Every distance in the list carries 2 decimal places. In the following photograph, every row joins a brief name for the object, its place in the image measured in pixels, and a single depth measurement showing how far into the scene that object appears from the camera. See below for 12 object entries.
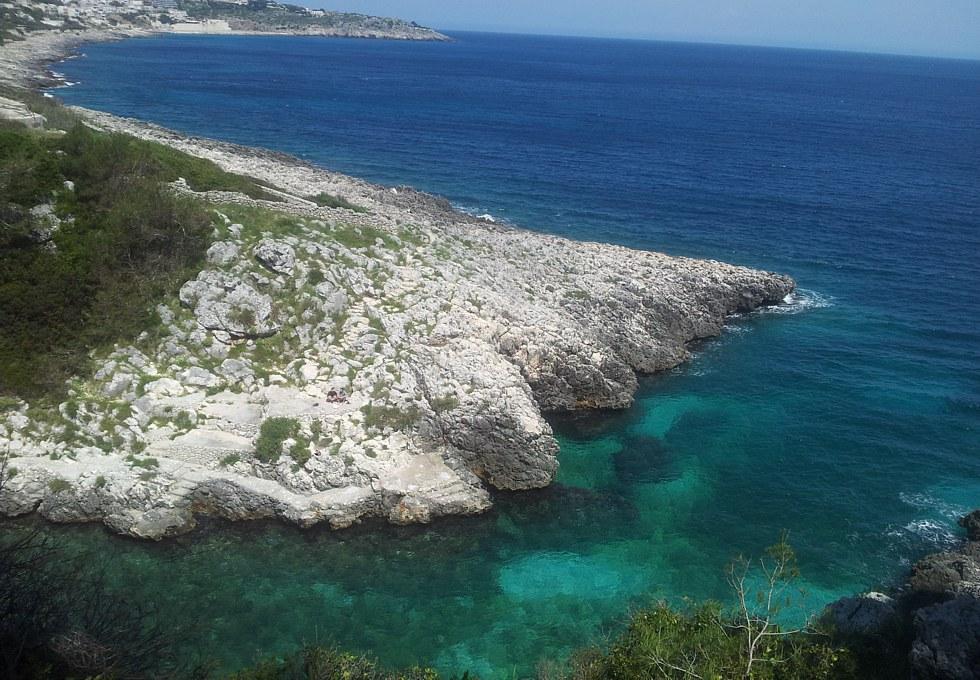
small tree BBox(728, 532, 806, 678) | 15.00
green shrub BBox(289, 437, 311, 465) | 26.52
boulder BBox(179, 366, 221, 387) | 28.70
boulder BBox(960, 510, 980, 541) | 27.56
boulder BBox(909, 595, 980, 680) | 16.81
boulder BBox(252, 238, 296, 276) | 33.09
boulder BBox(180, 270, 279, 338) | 30.73
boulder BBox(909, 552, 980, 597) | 23.19
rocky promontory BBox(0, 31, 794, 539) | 25.84
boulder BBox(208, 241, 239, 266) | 32.78
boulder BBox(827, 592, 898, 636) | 20.42
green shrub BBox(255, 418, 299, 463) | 26.44
